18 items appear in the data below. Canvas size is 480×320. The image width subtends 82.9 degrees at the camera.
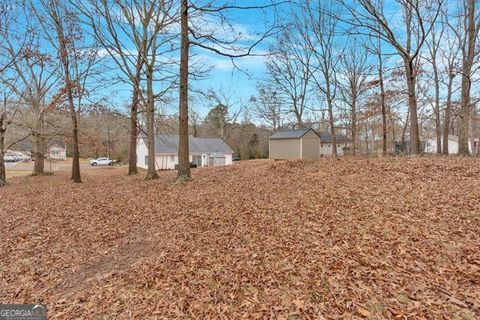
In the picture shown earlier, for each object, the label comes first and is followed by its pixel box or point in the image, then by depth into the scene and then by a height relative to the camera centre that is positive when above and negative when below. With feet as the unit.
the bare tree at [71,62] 41.50 +16.29
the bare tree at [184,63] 28.50 +10.60
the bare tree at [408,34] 29.82 +14.41
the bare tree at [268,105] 87.11 +18.62
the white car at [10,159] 142.12 +2.55
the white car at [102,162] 137.25 +0.10
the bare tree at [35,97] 38.19 +11.90
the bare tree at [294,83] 81.99 +23.57
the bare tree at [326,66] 68.28 +23.28
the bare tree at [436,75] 59.59 +19.68
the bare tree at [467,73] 36.50 +11.15
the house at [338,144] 132.87 +7.27
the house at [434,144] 137.35 +6.19
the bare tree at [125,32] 35.22 +17.14
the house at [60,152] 165.99 +7.25
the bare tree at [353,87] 69.67 +18.19
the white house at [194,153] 110.07 +3.23
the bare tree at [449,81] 55.56 +16.82
